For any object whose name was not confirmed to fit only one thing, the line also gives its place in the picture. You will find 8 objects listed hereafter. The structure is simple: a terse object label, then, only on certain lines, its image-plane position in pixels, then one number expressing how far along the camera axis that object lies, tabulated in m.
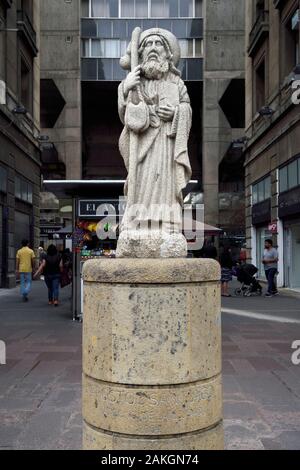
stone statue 3.34
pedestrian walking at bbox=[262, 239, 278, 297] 16.12
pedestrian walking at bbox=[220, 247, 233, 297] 16.34
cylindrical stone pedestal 2.83
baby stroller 16.12
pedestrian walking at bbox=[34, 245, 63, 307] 13.09
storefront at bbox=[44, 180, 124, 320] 9.68
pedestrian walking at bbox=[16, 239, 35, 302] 14.49
